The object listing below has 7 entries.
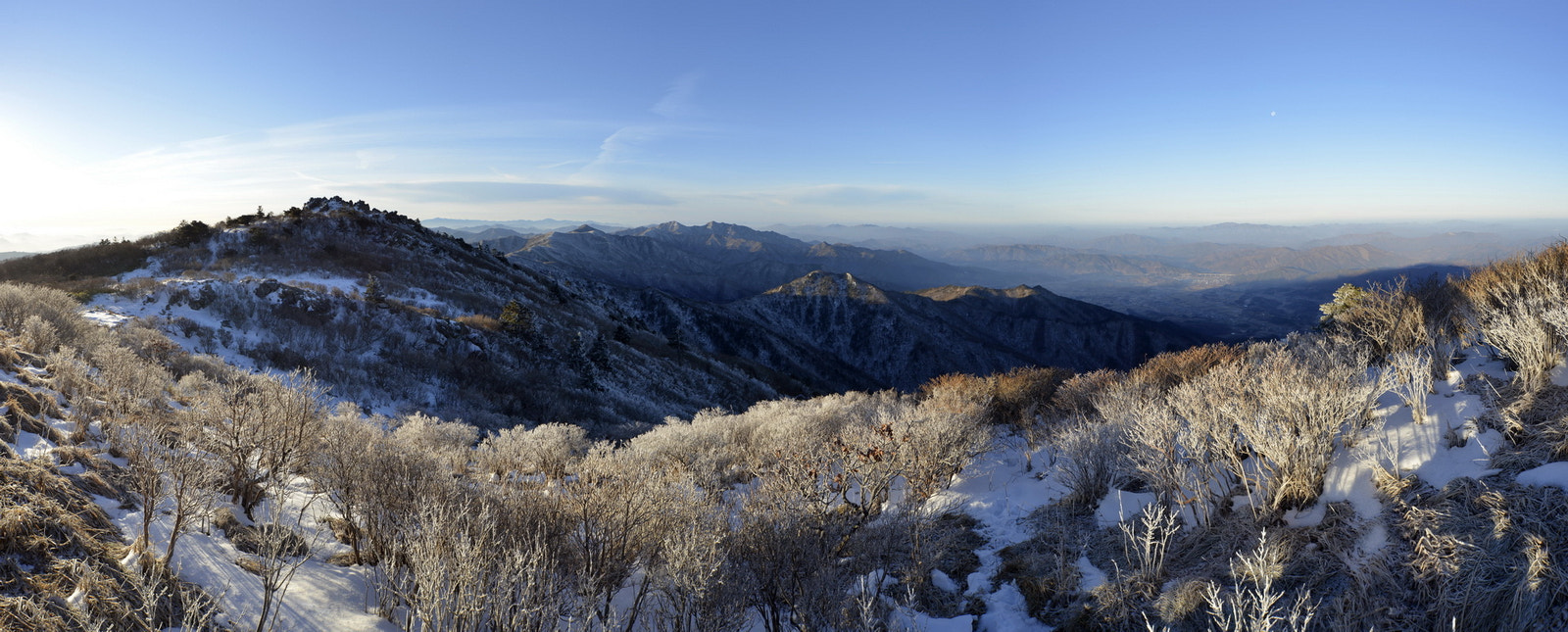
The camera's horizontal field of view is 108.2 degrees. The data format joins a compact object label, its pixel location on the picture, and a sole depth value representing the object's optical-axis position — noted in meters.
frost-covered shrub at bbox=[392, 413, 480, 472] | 11.78
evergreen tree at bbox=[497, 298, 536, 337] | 39.03
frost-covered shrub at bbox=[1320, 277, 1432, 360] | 10.05
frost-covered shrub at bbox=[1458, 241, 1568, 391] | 6.67
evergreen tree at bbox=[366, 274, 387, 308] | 34.95
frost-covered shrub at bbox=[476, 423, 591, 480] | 13.41
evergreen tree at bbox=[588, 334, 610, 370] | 39.78
